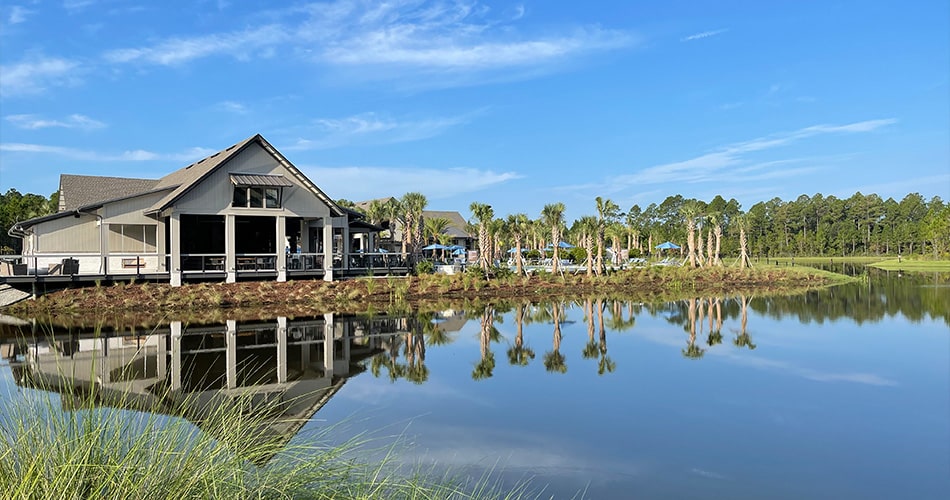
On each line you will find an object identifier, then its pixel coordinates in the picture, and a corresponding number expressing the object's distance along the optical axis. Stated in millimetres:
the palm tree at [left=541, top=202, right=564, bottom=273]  39694
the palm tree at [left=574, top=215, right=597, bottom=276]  38219
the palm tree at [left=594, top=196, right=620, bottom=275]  38469
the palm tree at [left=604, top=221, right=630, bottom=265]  47594
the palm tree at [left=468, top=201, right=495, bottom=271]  36656
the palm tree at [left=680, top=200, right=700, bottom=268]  45188
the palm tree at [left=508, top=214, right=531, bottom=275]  37194
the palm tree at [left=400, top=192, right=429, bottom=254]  38906
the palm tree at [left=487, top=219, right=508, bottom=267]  38062
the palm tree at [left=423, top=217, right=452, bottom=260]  49625
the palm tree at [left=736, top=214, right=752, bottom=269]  46531
